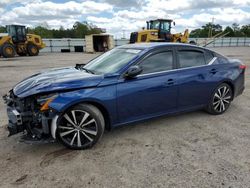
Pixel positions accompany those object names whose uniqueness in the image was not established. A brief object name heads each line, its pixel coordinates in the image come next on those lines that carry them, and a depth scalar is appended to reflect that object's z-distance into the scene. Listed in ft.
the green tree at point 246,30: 232.32
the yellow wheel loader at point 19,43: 63.36
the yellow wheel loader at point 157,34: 65.31
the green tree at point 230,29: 223.10
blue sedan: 9.42
